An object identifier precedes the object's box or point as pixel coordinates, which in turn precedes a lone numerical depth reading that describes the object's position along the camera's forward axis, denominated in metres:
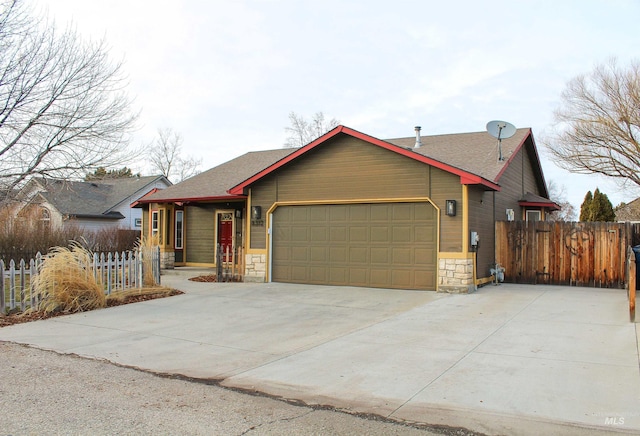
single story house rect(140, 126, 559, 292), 12.49
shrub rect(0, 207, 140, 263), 16.75
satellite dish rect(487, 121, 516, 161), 15.12
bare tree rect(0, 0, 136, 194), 12.10
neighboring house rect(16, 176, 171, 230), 29.27
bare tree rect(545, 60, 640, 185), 27.48
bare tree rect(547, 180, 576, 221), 55.19
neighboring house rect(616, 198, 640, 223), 38.59
